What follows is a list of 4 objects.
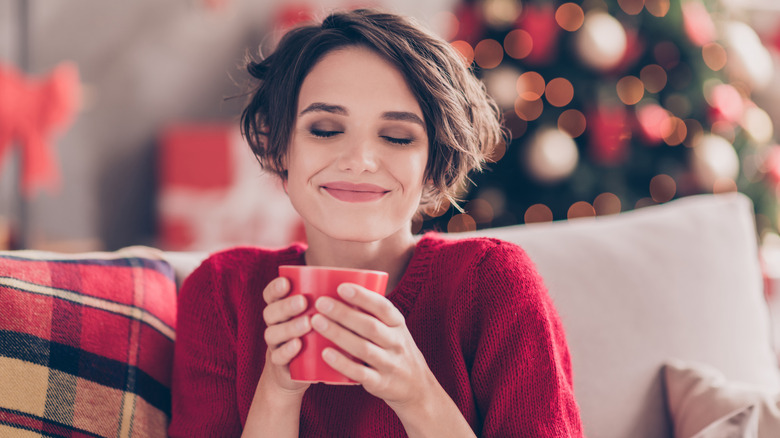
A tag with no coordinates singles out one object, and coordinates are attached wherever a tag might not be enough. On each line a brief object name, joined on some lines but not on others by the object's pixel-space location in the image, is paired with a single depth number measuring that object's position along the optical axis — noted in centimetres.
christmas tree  288
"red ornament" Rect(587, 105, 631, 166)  288
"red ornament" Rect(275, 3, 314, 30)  338
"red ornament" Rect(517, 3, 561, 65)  281
